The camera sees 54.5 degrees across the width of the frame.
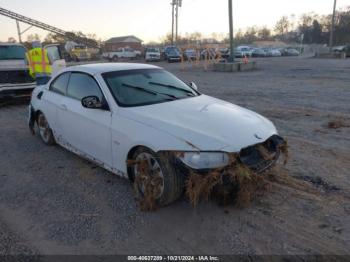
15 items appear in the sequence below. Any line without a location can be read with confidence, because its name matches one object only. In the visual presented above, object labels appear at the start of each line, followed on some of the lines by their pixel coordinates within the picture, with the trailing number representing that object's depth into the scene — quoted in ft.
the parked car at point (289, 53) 187.89
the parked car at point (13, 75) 32.94
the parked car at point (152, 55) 134.82
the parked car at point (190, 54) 124.47
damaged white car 11.62
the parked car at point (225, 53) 122.50
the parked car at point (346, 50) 138.55
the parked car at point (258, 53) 168.25
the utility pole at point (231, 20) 68.64
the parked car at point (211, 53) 101.41
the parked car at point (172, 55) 122.21
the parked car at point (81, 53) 146.30
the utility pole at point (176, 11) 170.40
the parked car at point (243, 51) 154.30
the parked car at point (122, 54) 156.04
